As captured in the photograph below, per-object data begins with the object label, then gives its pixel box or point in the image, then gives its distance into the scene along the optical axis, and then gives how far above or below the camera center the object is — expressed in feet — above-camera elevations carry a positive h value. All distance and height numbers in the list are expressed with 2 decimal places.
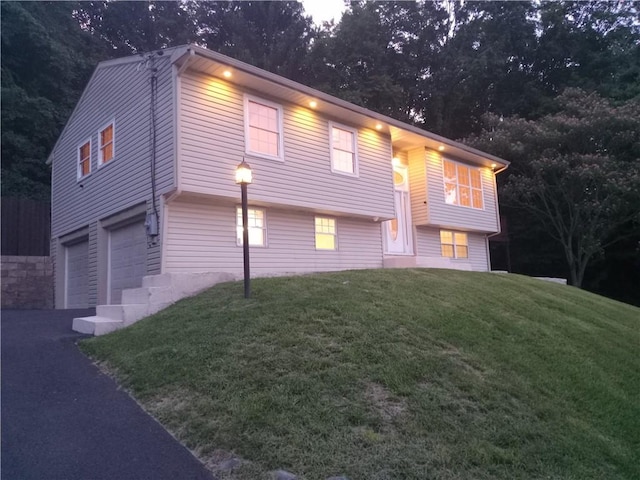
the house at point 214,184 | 33.58 +7.45
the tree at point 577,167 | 66.28 +12.99
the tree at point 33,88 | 62.44 +25.30
